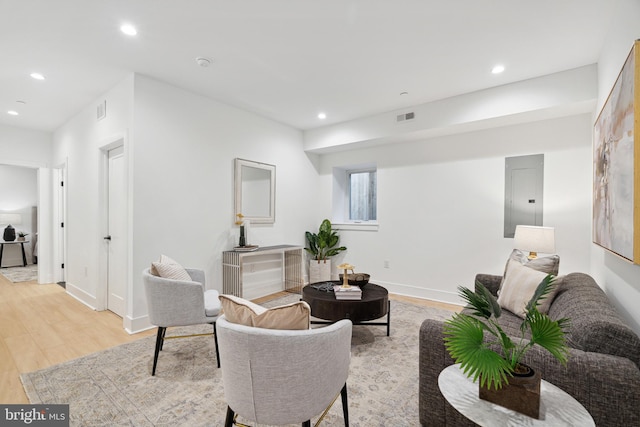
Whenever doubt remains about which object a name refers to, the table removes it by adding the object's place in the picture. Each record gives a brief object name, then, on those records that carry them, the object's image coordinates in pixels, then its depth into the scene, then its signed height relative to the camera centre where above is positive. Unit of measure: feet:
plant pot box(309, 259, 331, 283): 16.62 -3.40
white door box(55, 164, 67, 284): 16.23 -0.90
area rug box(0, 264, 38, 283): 18.11 -4.33
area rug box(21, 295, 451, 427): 5.86 -4.10
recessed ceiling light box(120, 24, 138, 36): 7.72 +4.70
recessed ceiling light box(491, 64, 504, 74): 9.72 +4.67
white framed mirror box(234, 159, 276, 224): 13.75 +0.86
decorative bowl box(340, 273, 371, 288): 10.15 -2.43
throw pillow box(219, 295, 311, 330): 4.33 -1.58
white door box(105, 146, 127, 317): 11.30 -1.09
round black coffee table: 8.74 -2.93
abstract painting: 4.69 +0.80
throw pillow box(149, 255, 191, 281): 7.91 -1.69
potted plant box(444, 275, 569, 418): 3.23 -1.64
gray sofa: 3.74 -2.16
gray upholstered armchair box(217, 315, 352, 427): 4.03 -2.25
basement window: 17.35 +0.79
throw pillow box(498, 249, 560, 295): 7.68 -1.43
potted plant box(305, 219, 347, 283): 16.66 -2.33
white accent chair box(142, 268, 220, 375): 7.46 -2.38
